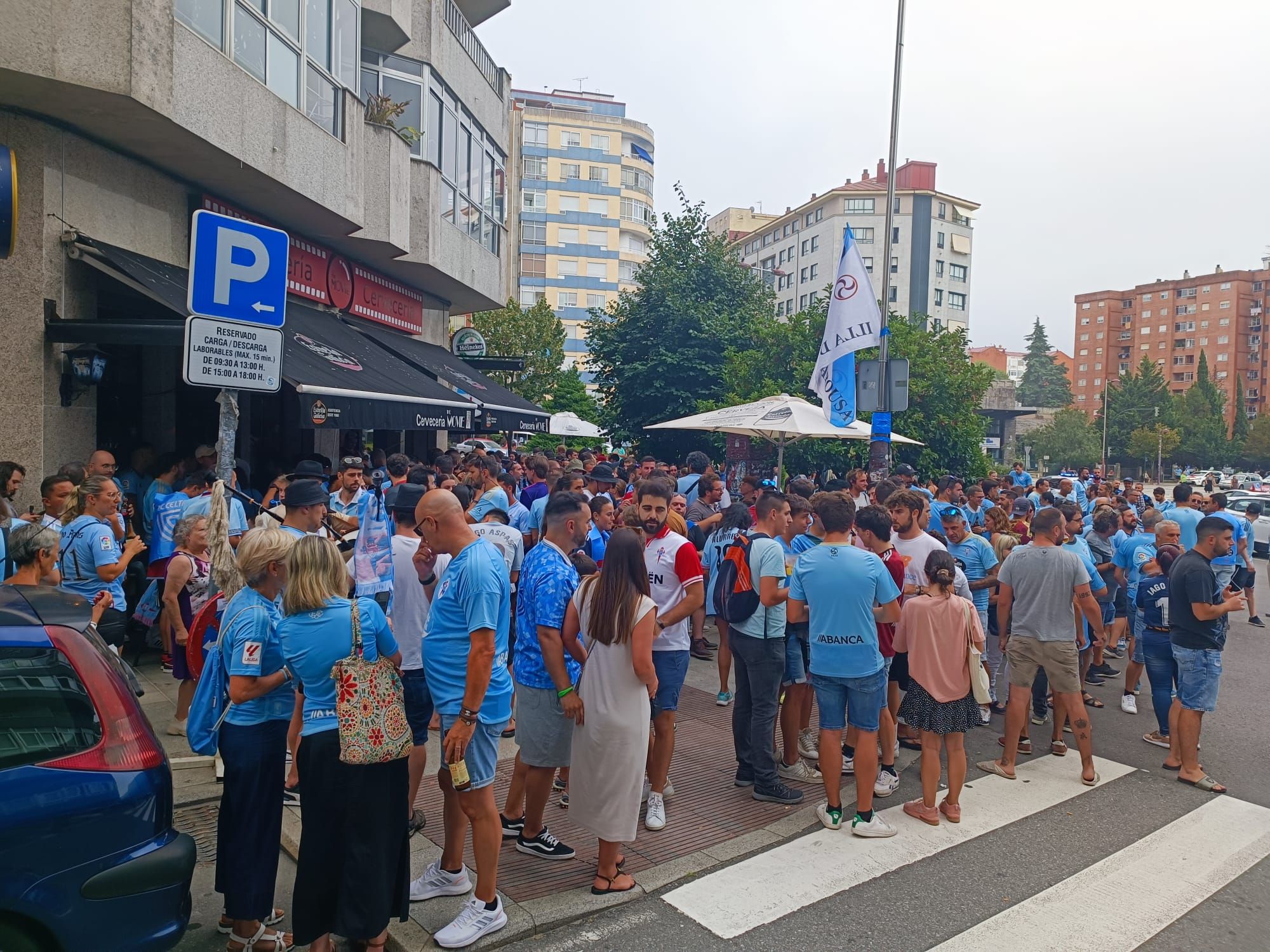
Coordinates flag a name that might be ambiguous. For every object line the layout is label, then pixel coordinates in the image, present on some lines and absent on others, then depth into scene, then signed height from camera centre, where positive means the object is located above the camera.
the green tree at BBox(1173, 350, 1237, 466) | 78.44 +3.30
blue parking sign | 4.66 +0.96
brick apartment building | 103.62 +16.96
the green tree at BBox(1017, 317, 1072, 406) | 110.38 +10.88
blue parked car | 2.68 -1.20
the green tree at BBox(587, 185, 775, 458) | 23.09 +3.31
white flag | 11.62 +1.61
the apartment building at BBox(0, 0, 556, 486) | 7.50 +2.86
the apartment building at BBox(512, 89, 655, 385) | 65.12 +18.25
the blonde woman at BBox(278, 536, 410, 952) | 3.31 -1.36
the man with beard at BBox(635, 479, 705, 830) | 4.95 -0.89
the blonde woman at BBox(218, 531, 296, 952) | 3.43 -1.26
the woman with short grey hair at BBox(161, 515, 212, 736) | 5.52 -0.90
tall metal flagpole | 12.06 +0.64
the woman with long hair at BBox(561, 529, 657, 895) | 4.00 -1.14
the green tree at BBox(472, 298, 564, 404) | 34.03 +4.23
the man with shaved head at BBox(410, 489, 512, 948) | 3.59 -0.98
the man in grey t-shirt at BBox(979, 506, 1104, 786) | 5.99 -1.16
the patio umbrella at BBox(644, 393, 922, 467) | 11.85 +0.48
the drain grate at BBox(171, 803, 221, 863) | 4.49 -2.10
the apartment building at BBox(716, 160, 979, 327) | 67.88 +17.57
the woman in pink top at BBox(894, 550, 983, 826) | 5.18 -1.34
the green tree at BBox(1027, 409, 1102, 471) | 72.19 +1.66
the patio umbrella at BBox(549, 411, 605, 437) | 23.80 +0.65
